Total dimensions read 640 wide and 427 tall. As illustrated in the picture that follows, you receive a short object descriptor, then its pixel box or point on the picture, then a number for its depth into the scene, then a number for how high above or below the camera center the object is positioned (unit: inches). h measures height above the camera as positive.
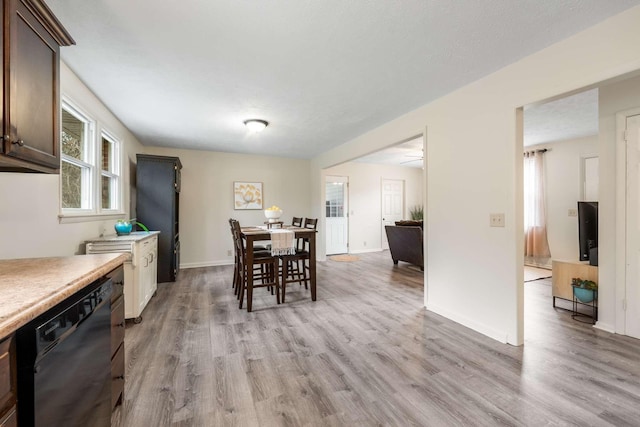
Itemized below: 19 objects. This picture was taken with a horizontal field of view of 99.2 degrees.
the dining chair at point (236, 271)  145.3 -31.6
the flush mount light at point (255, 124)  143.6 +48.1
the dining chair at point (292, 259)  134.6 -22.7
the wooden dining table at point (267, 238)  122.9 -12.9
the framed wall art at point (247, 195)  230.4 +16.5
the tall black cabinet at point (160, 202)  165.8 +7.6
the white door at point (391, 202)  298.7 +14.0
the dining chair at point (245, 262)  126.1 -22.7
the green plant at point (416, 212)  286.0 +2.6
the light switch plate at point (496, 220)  93.7 -1.9
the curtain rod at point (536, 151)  209.0 +49.7
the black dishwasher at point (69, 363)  29.1 -19.6
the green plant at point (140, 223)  151.4 -5.7
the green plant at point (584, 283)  109.5 -28.5
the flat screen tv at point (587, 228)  119.6 -6.0
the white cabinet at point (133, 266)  104.9 -21.2
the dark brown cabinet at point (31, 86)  44.1 +23.4
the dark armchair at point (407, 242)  191.8 -20.4
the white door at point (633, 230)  92.4 -5.3
